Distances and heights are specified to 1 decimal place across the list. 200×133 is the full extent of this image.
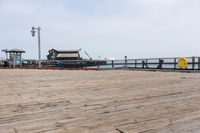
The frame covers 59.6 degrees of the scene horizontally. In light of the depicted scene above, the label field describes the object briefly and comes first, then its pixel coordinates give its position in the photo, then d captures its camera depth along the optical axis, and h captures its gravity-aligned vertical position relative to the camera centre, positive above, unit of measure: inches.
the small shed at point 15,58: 749.0 +26.5
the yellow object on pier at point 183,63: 431.8 -1.8
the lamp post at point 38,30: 631.0 +116.2
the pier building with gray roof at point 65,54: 1461.1 +76.6
